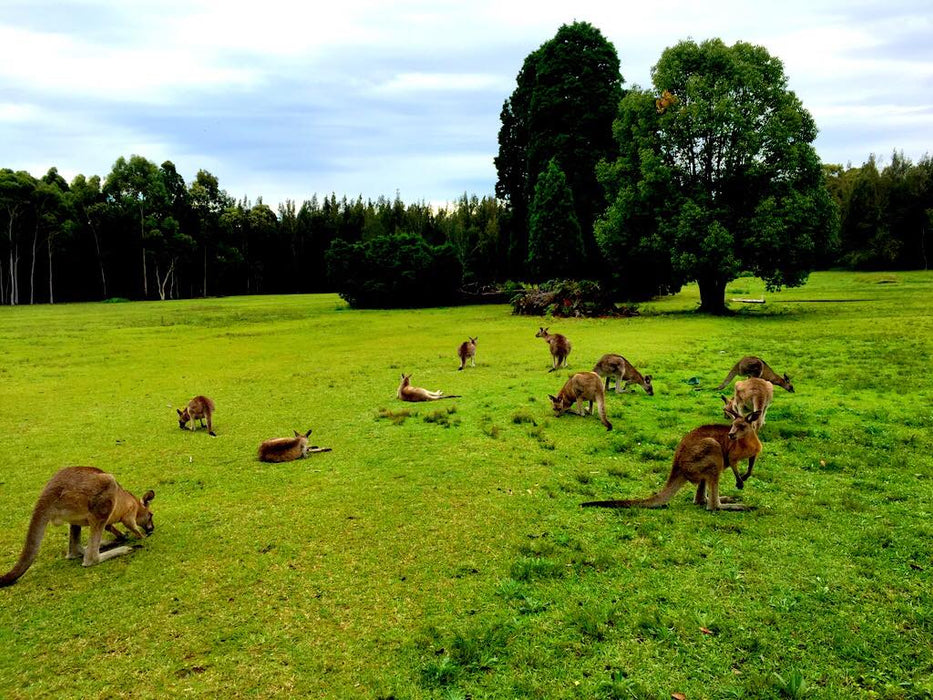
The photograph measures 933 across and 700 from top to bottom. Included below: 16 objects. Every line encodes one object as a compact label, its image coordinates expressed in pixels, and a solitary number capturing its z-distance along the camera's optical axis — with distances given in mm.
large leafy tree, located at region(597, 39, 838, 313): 24031
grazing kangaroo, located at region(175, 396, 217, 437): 9328
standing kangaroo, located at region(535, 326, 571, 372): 13477
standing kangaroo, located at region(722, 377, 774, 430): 8023
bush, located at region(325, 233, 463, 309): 37375
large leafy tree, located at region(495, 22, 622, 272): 35000
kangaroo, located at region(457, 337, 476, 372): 14477
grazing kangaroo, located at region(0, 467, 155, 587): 4574
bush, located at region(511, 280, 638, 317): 28844
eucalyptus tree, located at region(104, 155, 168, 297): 52000
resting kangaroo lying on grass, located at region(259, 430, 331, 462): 7719
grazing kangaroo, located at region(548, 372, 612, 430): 9117
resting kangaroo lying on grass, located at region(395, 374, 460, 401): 11102
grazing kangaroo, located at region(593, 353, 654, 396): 11039
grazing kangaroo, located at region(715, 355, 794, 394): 10773
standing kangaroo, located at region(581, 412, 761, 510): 5469
